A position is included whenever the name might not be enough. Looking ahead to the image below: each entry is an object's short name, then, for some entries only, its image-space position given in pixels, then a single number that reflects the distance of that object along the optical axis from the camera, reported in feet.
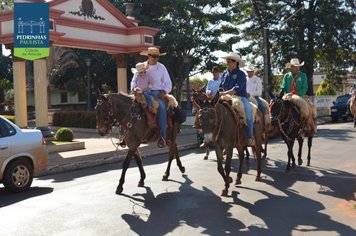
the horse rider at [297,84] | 38.91
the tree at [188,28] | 92.07
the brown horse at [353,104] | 48.93
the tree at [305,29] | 125.49
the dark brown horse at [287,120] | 36.06
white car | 30.99
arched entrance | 58.44
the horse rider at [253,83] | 39.19
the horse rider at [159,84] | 31.24
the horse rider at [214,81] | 41.68
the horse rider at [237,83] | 29.81
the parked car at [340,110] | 108.37
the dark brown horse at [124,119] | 29.30
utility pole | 98.27
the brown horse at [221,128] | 26.14
